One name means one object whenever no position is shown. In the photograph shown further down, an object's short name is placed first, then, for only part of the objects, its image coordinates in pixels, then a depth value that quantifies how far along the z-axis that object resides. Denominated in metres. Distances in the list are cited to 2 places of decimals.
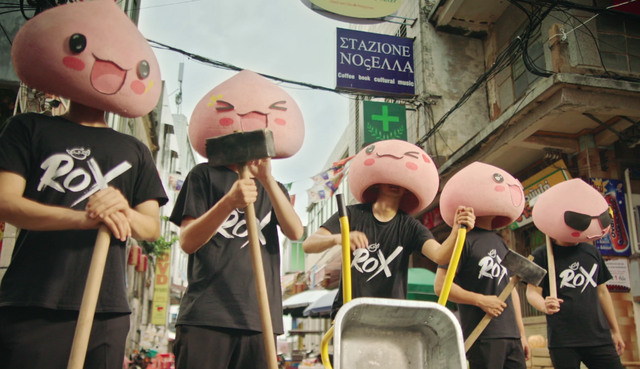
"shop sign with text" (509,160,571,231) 7.54
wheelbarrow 1.82
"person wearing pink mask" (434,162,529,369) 2.95
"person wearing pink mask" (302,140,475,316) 2.71
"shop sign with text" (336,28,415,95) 10.12
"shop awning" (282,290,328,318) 14.12
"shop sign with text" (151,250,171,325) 21.69
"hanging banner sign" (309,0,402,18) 7.38
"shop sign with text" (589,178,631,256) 6.88
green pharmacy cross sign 10.33
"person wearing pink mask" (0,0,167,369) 1.66
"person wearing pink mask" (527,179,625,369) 3.47
